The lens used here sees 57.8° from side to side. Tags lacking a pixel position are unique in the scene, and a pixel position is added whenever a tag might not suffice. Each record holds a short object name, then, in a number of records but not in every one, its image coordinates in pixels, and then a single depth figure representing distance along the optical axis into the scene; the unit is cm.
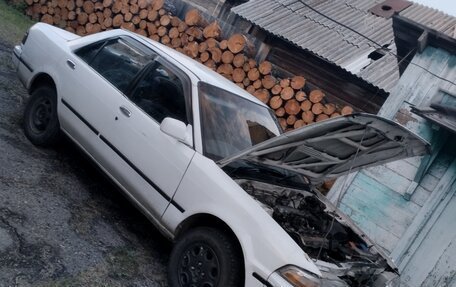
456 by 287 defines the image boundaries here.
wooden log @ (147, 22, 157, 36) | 905
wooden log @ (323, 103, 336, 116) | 718
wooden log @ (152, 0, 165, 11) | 898
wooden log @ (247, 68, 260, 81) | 777
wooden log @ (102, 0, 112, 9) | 961
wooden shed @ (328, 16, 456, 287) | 530
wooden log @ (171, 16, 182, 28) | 878
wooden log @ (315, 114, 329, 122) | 723
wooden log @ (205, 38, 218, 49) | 812
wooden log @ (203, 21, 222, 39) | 823
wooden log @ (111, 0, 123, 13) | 948
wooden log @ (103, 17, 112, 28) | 957
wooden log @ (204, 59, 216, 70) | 814
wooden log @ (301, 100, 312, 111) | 727
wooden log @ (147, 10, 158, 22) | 898
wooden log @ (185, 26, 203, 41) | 842
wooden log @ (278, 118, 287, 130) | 749
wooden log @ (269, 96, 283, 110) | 745
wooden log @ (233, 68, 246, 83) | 789
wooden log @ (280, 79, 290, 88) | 750
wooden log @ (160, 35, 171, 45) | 884
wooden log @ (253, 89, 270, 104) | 756
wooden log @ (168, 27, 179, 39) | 872
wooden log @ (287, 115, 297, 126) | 735
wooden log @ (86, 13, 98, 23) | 989
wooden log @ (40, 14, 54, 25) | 1055
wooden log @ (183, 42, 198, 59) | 830
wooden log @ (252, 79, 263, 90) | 774
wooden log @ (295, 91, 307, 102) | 736
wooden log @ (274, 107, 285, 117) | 748
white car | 284
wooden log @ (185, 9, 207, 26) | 852
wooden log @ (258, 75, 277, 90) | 762
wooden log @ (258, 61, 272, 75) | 775
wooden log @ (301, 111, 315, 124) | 725
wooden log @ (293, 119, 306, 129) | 732
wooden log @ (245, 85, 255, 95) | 778
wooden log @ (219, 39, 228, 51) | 800
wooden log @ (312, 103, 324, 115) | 719
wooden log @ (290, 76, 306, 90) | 741
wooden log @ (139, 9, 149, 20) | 911
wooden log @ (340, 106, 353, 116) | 703
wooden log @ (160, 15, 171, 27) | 888
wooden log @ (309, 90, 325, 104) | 723
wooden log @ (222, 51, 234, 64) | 793
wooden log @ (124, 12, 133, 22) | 926
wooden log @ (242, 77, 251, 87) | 789
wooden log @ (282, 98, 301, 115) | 734
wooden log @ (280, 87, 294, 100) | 742
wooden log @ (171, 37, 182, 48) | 870
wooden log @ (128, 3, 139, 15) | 926
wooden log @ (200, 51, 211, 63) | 818
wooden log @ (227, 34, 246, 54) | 786
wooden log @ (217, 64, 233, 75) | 795
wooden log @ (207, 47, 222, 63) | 803
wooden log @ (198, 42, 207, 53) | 820
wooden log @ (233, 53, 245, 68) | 789
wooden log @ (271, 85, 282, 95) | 754
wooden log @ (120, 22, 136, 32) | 931
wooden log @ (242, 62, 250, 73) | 789
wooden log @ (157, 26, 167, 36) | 888
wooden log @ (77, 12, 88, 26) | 1001
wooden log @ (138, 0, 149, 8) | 920
